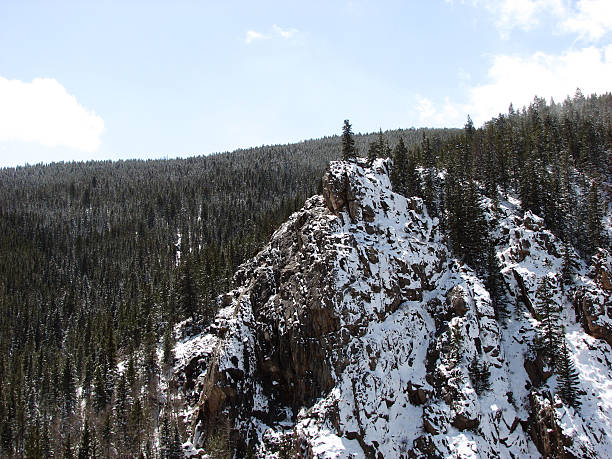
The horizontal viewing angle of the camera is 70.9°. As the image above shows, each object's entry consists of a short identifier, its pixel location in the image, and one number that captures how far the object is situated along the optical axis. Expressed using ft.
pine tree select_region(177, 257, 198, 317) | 266.98
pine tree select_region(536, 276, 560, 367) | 186.29
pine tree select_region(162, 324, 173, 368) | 230.89
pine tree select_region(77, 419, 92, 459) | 177.37
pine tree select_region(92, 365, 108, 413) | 220.23
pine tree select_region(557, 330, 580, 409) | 170.91
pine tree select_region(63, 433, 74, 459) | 176.14
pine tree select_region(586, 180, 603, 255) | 231.09
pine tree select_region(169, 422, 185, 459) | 170.30
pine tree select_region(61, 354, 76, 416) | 233.47
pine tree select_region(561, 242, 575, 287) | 214.90
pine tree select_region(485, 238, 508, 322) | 210.18
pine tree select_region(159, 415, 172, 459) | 170.50
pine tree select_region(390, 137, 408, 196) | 282.56
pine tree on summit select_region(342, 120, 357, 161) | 278.05
